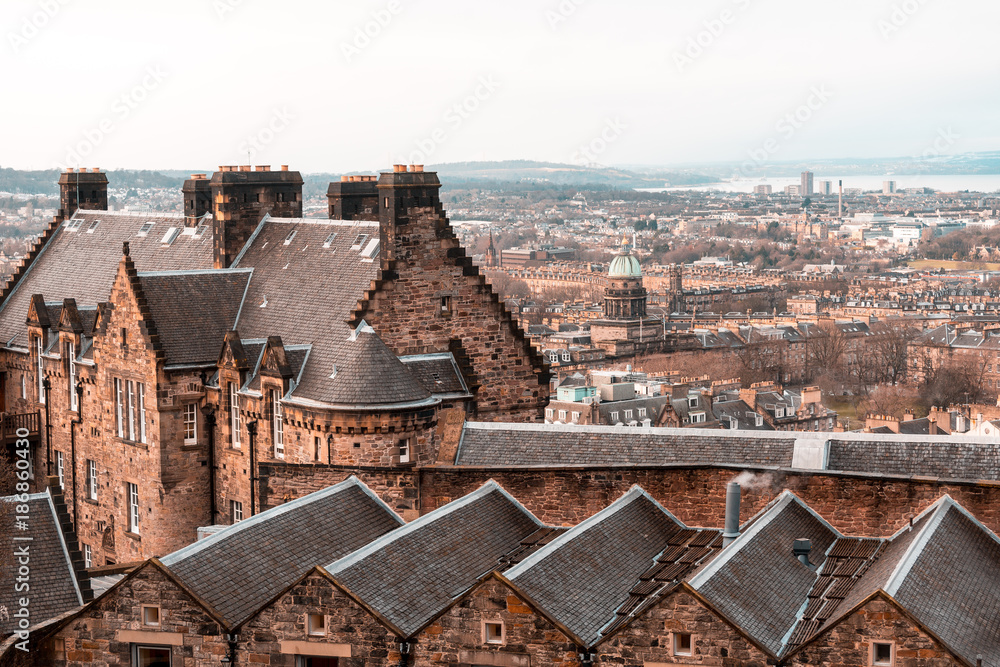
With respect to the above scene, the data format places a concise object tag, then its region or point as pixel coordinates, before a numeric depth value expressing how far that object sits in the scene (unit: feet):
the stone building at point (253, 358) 141.49
